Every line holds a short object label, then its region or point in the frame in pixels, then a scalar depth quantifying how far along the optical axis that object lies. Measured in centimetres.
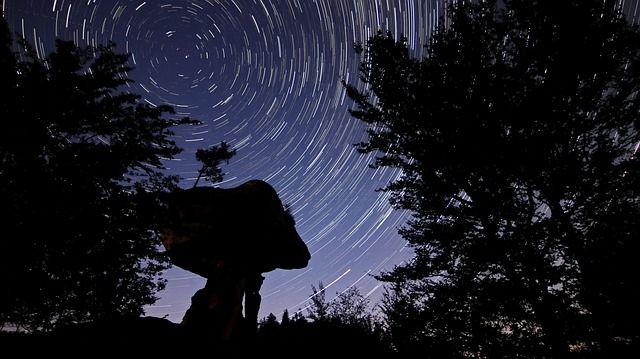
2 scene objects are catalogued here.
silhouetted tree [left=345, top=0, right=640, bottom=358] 599
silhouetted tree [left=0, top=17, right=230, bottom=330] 716
